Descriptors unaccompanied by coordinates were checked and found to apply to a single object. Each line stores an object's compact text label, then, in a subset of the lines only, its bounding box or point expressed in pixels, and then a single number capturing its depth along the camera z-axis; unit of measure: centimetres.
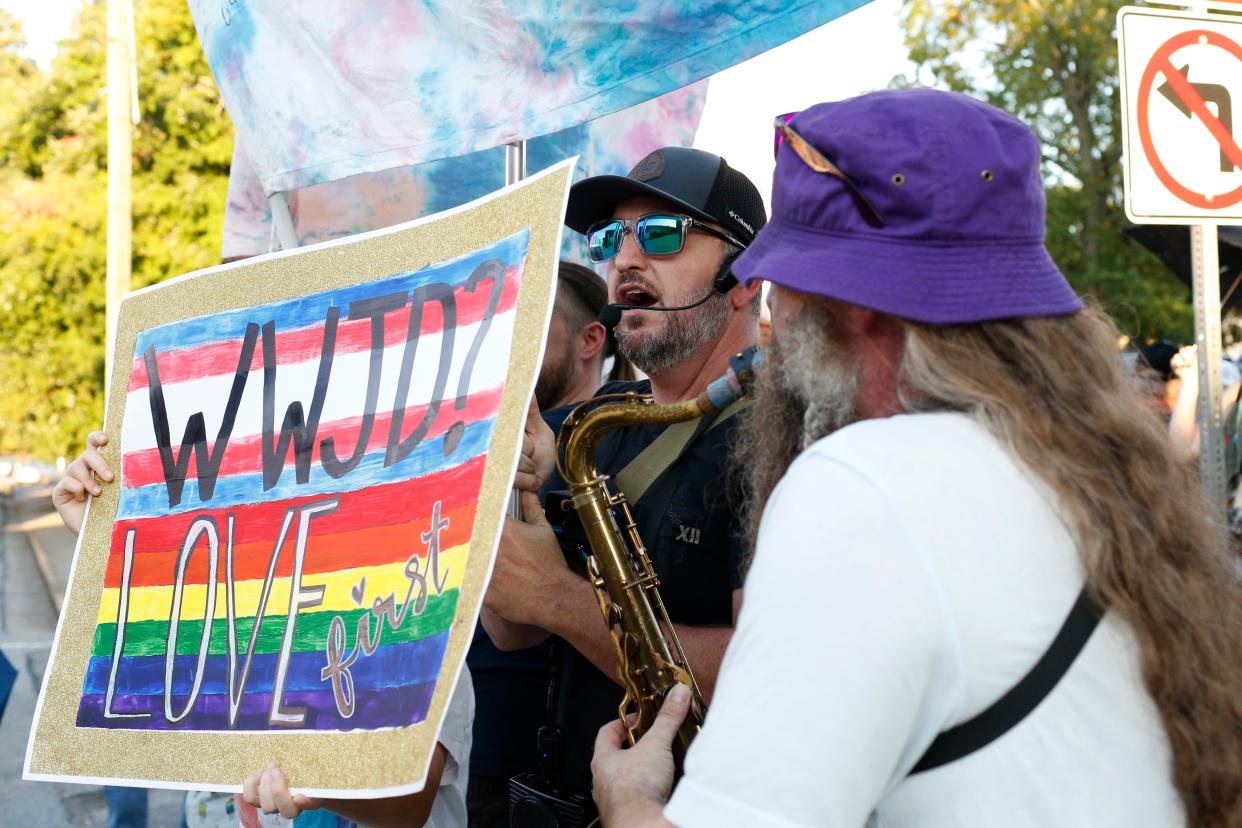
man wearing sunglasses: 212
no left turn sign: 358
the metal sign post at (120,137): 1396
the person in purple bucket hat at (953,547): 109
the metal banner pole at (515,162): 269
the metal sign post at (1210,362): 359
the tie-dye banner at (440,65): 244
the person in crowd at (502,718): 273
